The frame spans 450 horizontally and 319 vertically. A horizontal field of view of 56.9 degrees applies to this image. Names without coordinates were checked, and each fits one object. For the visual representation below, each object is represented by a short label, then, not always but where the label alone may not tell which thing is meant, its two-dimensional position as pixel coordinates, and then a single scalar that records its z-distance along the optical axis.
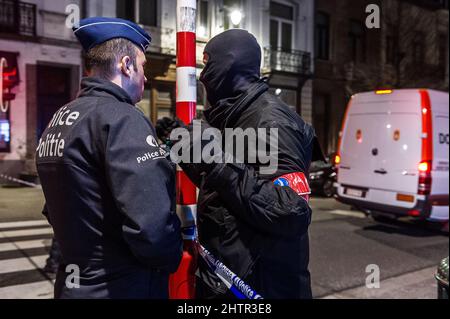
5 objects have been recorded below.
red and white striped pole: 2.42
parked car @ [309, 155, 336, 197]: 11.46
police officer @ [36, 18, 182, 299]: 1.37
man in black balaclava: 1.62
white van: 6.80
